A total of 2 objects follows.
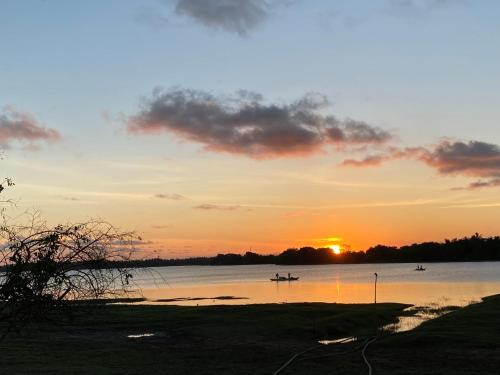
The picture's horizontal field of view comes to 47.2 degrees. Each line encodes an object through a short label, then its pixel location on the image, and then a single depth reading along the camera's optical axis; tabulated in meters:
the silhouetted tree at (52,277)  8.53
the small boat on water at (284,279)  149.75
